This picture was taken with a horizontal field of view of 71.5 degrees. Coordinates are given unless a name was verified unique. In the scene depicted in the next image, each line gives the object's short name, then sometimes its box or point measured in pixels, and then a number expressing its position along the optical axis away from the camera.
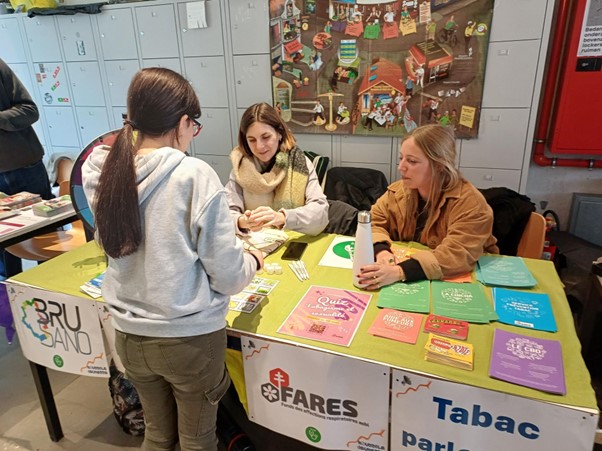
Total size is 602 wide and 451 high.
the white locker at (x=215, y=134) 3.62
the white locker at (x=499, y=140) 2.83
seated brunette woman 1.83
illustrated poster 2.79
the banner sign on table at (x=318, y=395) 1.07
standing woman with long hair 0.93
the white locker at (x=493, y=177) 2.94
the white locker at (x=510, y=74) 2.68
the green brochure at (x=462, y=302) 1.17
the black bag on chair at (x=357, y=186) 3.13
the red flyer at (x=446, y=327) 1.09
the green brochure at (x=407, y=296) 1.23
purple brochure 0.92
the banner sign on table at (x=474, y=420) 0.88
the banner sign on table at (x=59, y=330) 1.41
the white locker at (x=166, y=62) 3.60
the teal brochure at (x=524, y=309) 1.13
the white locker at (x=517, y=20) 2.58
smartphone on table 1.58
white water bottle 1.29
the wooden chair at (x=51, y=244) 2.51
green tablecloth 0.93
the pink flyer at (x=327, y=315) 1.13
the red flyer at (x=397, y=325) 1.10
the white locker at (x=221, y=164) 3.71
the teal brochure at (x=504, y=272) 1.34
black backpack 1.68
